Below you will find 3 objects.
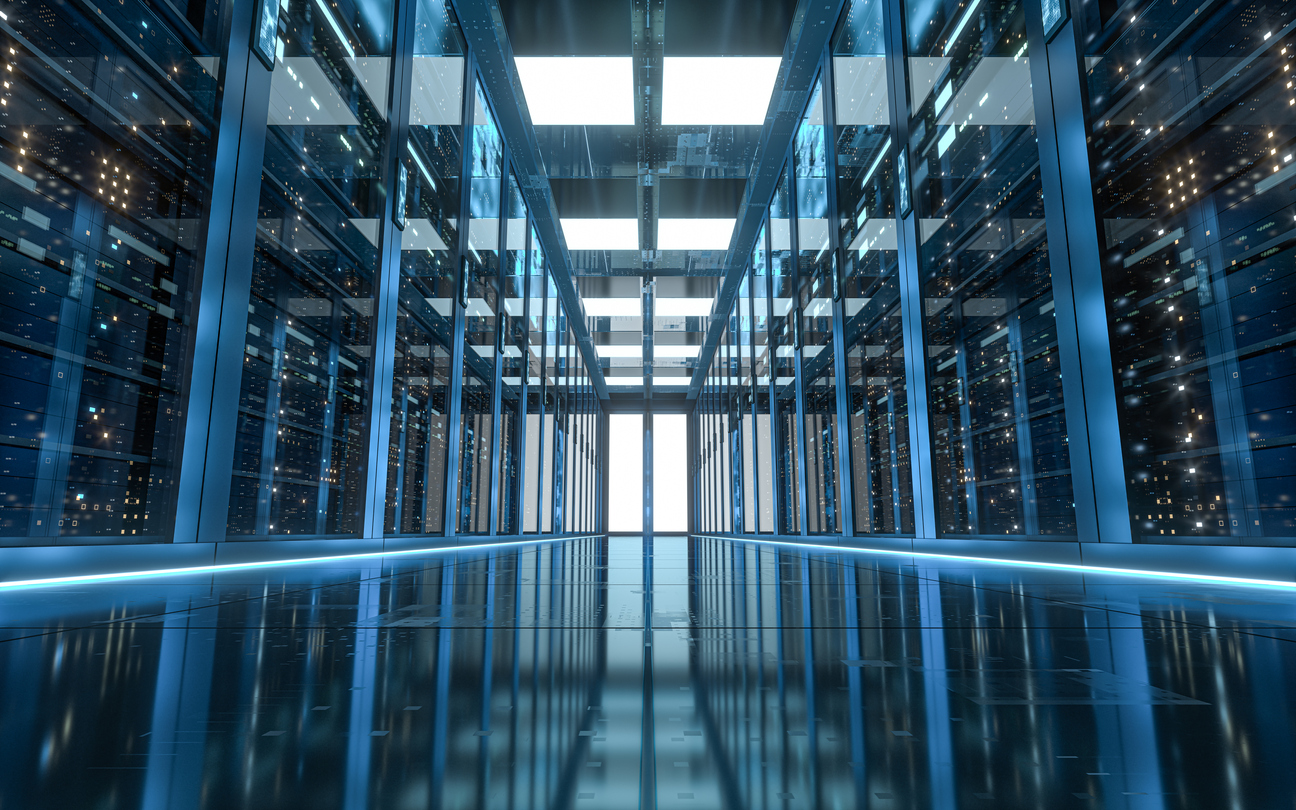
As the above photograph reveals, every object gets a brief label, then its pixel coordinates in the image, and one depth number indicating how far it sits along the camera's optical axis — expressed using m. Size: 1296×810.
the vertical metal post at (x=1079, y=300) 3.29
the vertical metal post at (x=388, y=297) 5.46
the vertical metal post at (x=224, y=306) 3.37
